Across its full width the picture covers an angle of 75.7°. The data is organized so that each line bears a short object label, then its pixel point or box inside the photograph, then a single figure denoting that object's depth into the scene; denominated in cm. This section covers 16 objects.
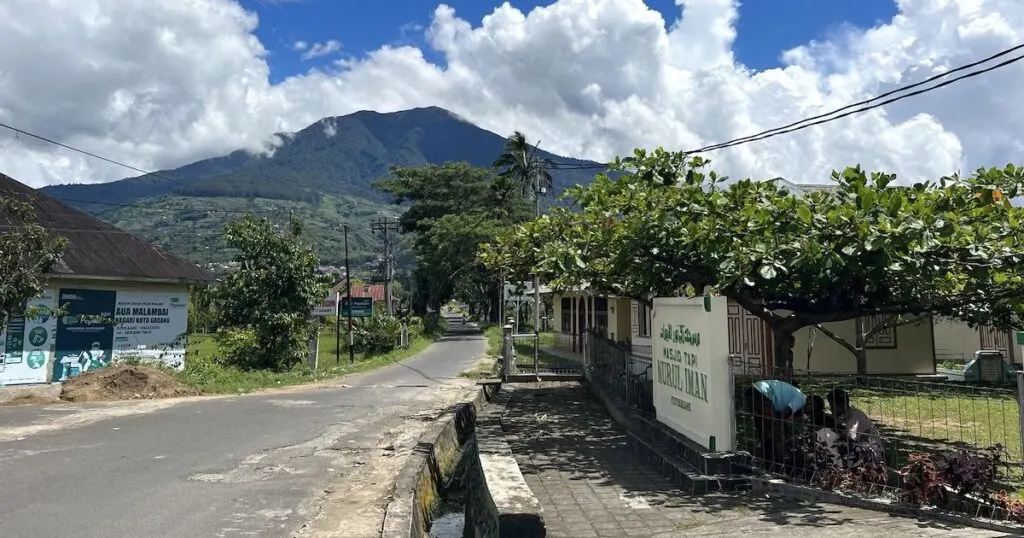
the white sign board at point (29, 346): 1566
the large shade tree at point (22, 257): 1289
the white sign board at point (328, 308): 2743
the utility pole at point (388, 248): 4256
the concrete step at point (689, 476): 611
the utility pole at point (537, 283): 2131
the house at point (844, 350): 1798
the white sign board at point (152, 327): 1791
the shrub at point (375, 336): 3303
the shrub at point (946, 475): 492
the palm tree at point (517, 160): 4203
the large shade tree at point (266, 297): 2000
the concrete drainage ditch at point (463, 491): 469
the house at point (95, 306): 1606
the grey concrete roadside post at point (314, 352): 2250
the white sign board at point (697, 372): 649
